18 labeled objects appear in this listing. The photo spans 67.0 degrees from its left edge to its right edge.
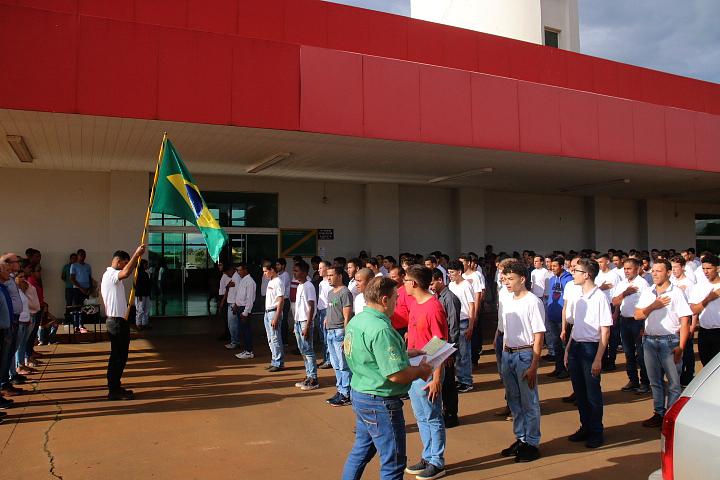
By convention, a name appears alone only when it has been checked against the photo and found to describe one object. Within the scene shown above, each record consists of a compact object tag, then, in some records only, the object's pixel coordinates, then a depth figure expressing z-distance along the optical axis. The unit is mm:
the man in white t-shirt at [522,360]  4910
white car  2434
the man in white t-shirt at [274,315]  8578
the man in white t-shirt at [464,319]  7535
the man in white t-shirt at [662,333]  5691
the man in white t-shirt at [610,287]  8936
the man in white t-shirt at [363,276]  5422
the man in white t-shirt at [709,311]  6141
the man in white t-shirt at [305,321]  7750
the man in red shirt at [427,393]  4617
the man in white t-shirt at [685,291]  7141
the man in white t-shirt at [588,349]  5230
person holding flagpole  7066
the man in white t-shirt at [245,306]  10203
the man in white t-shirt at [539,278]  10305
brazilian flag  6746
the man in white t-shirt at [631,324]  7539
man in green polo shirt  3352
